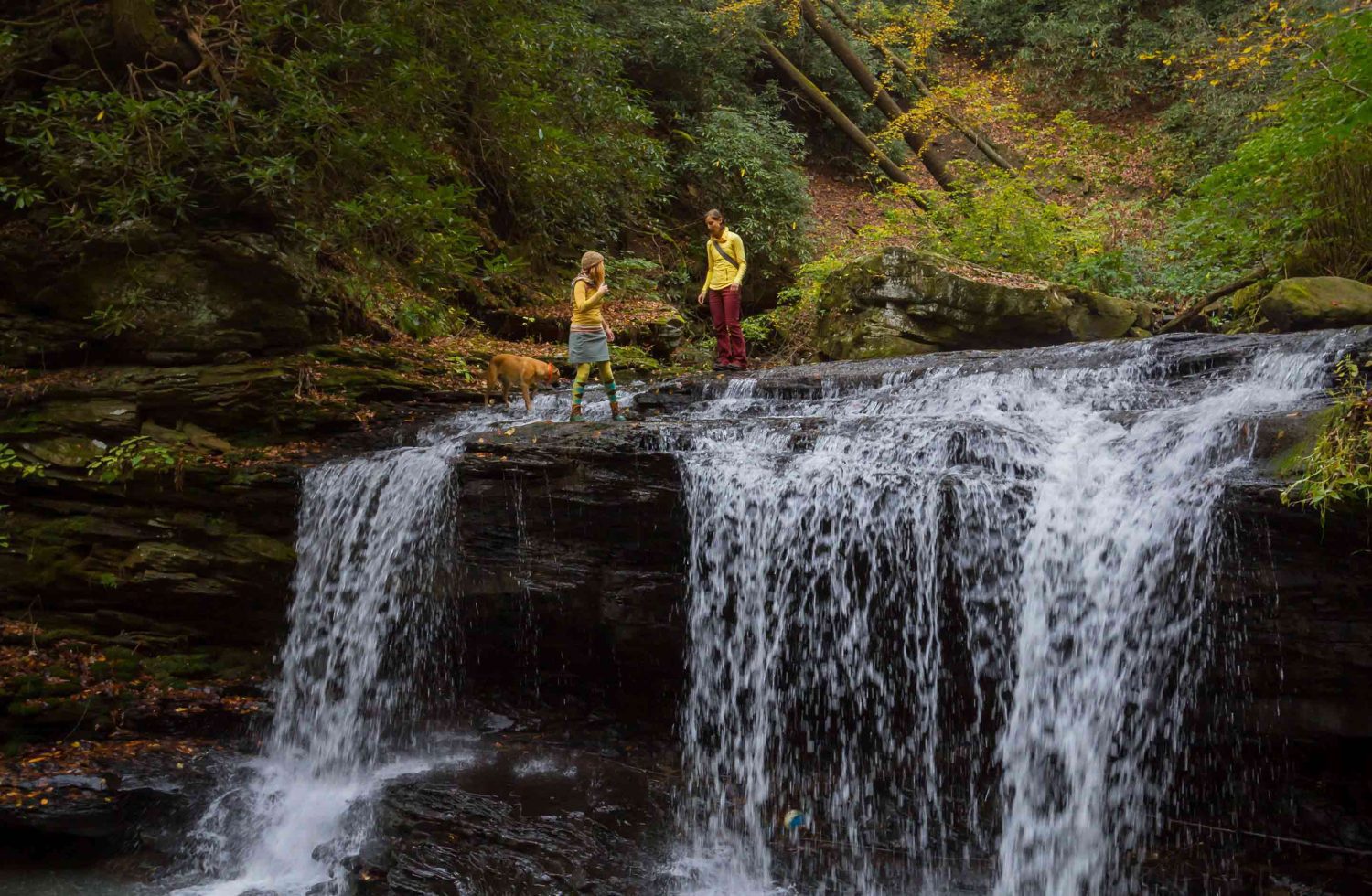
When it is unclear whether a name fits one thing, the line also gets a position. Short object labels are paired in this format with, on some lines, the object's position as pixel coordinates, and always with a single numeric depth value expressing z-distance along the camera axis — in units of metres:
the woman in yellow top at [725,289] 10.49
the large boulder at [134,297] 8.35
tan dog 9.30
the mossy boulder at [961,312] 11.00
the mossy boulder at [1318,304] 8.16
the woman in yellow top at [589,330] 8.09
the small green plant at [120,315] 8.21
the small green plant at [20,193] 7.55
